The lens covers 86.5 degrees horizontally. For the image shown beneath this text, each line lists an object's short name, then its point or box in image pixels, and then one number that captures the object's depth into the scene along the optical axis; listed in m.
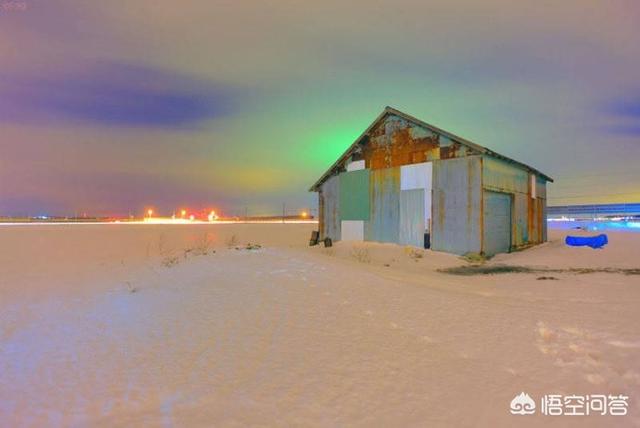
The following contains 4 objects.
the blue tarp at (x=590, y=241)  15.67
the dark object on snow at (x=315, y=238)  20.41
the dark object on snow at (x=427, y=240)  15.05
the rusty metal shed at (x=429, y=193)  14.04
